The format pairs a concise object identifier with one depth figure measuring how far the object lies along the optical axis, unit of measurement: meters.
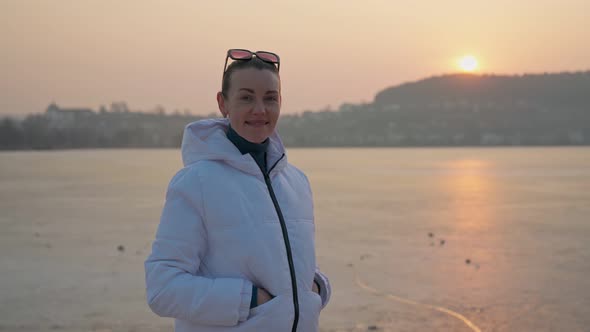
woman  1.84
